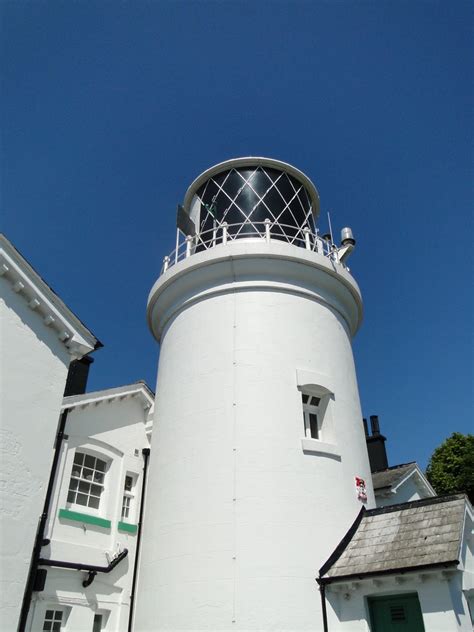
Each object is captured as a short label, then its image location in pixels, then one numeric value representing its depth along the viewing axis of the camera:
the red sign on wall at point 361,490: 10.75
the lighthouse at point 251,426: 9.16
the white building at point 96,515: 9.68
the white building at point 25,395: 8.40
